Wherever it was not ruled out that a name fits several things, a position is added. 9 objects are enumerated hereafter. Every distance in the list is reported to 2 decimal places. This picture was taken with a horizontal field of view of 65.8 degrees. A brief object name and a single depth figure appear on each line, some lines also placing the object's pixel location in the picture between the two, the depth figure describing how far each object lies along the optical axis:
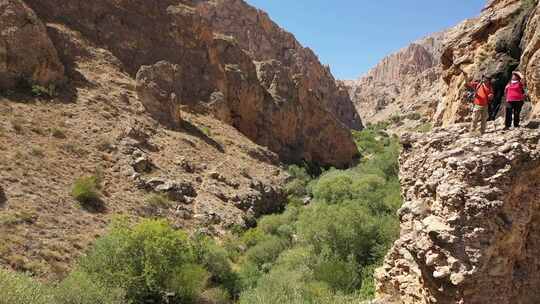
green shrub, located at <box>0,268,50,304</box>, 9.02
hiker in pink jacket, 7.69
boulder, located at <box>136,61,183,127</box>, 27.67
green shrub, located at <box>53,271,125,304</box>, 11.02
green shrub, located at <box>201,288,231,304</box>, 15.05
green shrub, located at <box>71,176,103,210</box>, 17.30
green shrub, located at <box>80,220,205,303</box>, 13.41
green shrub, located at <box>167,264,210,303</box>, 14.23
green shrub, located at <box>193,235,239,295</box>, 16.45
